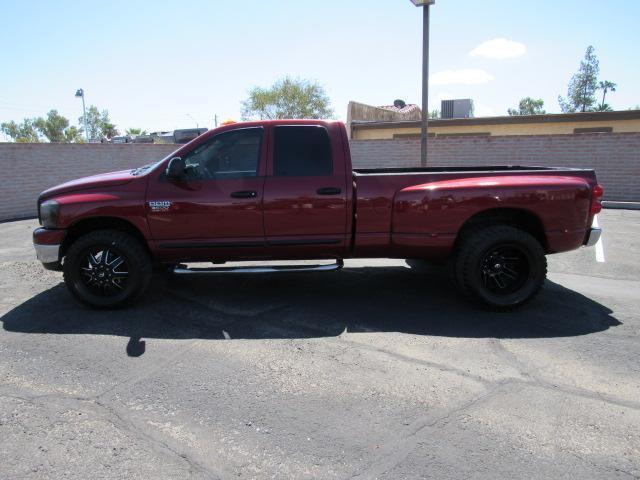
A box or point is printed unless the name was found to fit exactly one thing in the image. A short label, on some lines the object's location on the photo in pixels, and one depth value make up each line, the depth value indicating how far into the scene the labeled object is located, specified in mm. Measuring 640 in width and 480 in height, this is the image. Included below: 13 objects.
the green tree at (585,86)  65875
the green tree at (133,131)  84575
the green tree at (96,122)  89812
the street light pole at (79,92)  35909
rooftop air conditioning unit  30047
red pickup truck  5074
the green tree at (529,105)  86675
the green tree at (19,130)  96688
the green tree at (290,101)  47469
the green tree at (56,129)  91062
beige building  20672
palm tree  68169
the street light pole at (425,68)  11693
